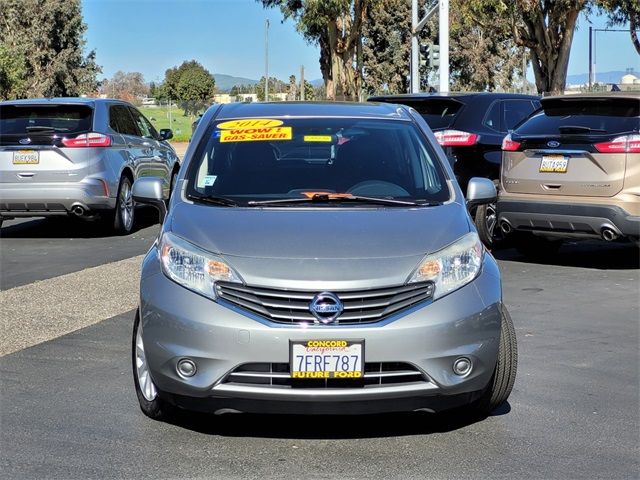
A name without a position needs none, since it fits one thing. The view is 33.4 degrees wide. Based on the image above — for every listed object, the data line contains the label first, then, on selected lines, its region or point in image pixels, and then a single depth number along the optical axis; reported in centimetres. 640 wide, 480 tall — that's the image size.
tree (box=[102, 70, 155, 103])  13650
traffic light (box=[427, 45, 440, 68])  2944
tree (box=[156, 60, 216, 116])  10138
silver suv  1323
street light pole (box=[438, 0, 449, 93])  2598
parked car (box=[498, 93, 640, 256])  1019
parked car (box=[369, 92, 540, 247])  1223
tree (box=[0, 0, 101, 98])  5941
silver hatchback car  476
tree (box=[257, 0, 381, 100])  3547
